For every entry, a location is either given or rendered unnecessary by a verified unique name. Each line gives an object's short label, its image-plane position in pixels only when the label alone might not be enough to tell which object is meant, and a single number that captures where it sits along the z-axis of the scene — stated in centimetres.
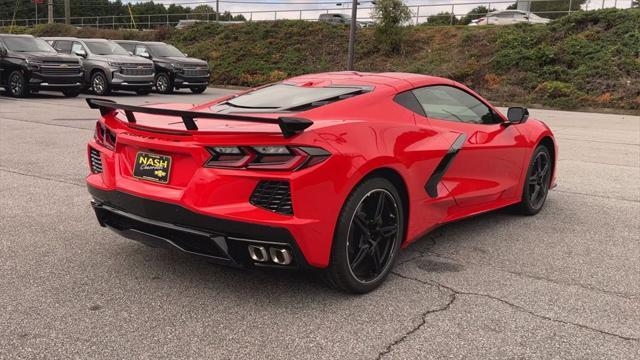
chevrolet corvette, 320
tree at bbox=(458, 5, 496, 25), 3962
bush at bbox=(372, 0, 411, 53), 3153
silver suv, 2006
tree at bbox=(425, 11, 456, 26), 3932
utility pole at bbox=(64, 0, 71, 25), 4660
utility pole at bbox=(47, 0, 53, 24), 5062
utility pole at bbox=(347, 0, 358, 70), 2956
